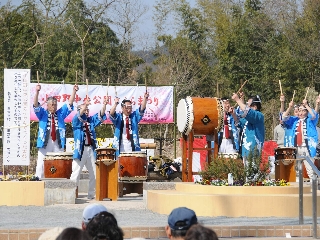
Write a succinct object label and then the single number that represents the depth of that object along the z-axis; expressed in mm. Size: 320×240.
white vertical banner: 19491
